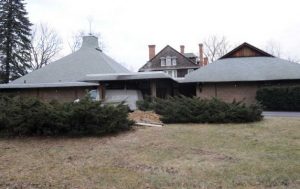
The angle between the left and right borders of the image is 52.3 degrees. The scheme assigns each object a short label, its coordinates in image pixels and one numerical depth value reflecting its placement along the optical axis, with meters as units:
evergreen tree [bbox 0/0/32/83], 32.25
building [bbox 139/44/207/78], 43.25
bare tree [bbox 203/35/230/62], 51.72
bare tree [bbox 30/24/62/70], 42.62
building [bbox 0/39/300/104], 21.14
